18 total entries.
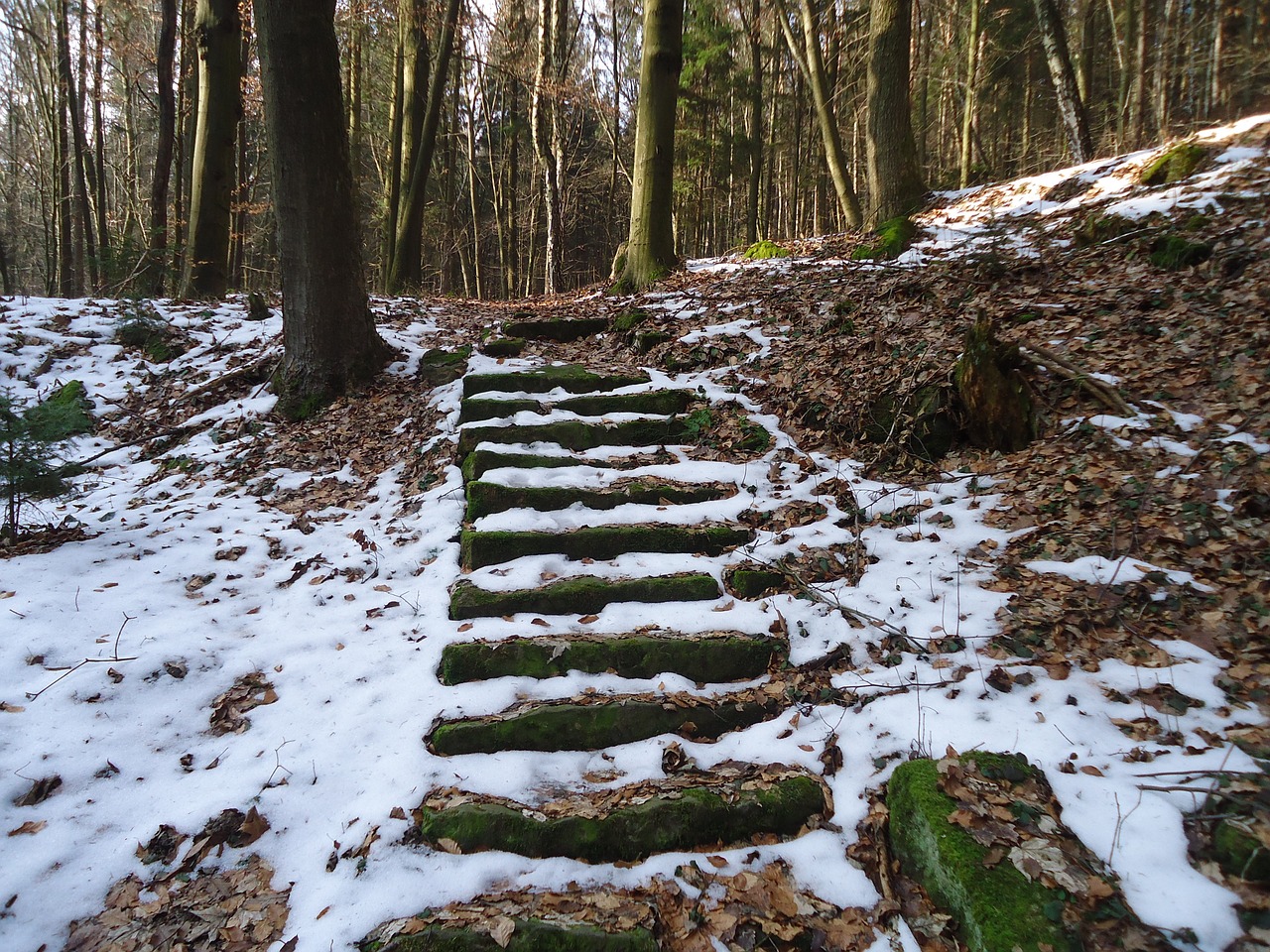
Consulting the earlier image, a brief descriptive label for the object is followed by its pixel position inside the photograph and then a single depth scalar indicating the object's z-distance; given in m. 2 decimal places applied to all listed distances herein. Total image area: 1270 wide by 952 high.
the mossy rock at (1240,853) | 1.94
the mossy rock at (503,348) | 7.30
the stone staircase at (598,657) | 2.59
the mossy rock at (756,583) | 3.95
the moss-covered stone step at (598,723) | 3.02
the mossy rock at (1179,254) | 5.54
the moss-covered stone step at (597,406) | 5.89
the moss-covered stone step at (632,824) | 2.54
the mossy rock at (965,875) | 1.94
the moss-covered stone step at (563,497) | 4.70
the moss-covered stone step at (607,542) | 4.28
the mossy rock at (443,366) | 6.80
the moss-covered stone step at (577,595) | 3.81
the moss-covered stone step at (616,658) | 3.40
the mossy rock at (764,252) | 10.03
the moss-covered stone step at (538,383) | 6.28
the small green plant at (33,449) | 4.10
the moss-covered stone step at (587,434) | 5.46
